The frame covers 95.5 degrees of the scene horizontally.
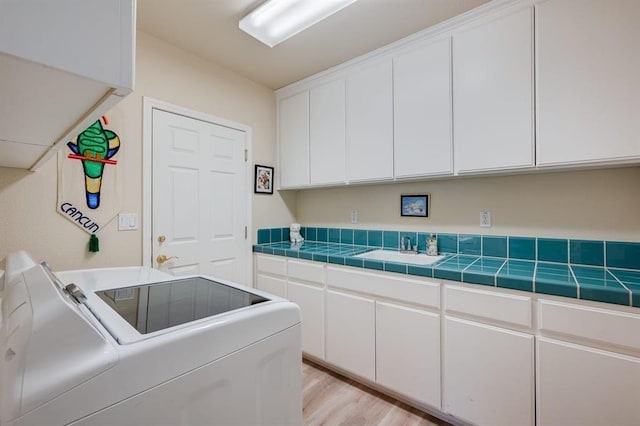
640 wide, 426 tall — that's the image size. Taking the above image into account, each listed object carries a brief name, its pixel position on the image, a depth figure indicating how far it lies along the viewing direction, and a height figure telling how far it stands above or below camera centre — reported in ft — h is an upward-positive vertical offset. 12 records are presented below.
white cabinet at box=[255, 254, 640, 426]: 4.18 -2.37
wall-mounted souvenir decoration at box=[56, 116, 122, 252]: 5.72 +0.71
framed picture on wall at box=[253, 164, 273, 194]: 9.27 +1.13
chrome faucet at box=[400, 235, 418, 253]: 7.95 -0.83
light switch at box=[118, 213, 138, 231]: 6.41 -0.14
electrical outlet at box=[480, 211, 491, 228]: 6.86 -0.10
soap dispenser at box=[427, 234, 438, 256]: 7.42 -0.80
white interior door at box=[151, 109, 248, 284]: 7.07 +0.48
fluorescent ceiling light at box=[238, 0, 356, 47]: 5.57 +4.06
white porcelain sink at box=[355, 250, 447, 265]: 7.32 -1.12
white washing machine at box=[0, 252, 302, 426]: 1.49 -0.91
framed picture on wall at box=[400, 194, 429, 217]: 7.82 +0.26
